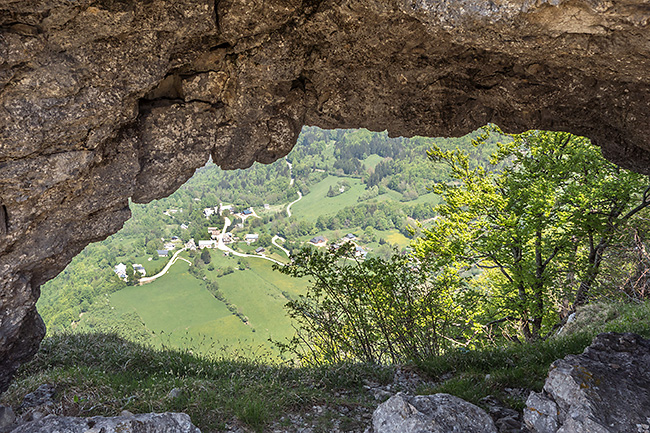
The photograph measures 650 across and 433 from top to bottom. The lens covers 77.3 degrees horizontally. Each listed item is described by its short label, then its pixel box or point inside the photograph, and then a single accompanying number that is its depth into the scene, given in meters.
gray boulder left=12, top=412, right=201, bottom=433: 4.50
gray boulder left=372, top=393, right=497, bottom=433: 4.75
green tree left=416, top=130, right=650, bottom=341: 11.01
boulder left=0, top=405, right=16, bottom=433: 4.87
